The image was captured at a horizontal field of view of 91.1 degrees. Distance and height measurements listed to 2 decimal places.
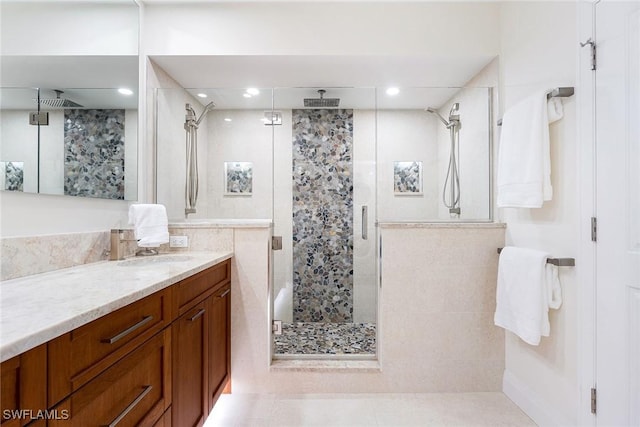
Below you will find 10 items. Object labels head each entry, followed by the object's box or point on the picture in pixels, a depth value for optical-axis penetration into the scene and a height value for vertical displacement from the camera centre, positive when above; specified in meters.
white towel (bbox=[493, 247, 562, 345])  1.61 -0.42
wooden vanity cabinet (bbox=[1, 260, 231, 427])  0.67 -0.45
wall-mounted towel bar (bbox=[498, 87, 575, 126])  1.51 +0.59
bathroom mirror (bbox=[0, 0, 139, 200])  1.22 +0.53
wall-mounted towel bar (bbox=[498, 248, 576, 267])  1.51 -0.23
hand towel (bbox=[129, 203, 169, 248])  1.80 -0.06
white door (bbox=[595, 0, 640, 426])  1.21 +0.01
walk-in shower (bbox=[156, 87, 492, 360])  2.29 +0.35
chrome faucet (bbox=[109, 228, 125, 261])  1.73 -0.18
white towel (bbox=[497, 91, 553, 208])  1.60 +0.32
